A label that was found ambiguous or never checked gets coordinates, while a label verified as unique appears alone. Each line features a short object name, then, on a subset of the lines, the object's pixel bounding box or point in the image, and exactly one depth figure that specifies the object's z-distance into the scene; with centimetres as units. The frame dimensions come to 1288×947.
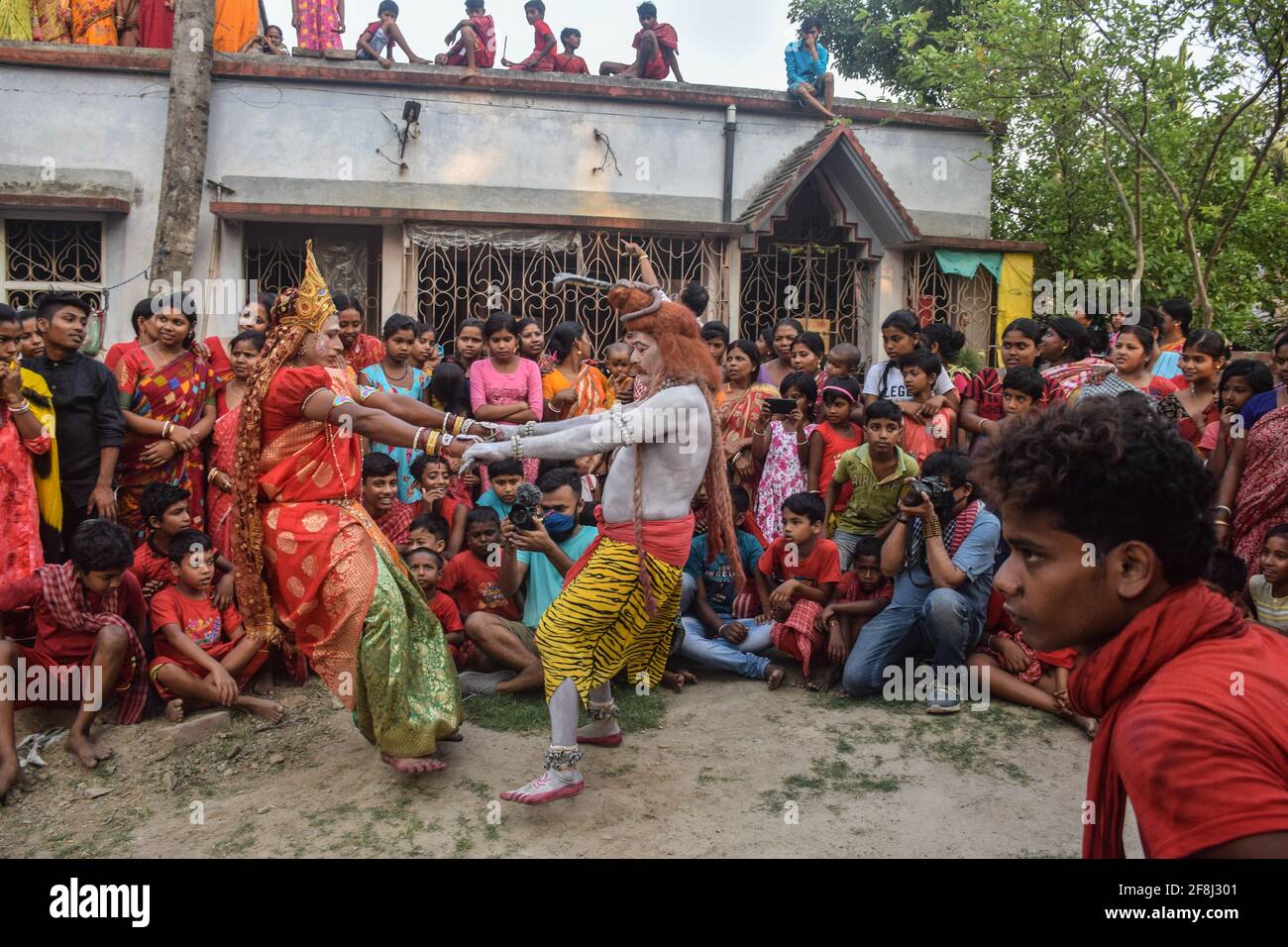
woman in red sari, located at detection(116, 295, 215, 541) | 577
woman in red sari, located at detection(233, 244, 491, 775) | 414
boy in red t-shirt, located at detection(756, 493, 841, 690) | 558
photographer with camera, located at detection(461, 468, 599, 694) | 522
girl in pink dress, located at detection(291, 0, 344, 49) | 1055
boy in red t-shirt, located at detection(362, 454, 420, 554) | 570
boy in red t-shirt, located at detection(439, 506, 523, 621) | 579
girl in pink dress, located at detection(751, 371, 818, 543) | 638
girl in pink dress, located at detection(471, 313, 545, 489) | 660
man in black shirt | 543
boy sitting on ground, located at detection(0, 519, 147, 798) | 472
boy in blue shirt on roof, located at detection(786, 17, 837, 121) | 1067
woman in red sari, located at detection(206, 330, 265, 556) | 584
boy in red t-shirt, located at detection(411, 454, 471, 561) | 613
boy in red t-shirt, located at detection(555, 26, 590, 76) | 1093
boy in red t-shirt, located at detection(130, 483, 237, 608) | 530
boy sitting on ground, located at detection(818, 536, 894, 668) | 552
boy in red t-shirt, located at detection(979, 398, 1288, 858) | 134
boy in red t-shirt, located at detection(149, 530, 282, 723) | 496
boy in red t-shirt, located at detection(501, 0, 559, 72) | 1079
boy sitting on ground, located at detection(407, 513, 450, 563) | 561
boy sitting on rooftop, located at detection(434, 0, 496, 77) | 1016
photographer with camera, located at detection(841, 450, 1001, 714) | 518
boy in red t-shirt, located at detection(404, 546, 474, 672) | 552
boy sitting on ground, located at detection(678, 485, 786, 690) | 569
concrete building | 951
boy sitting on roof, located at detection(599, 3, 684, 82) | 1096
